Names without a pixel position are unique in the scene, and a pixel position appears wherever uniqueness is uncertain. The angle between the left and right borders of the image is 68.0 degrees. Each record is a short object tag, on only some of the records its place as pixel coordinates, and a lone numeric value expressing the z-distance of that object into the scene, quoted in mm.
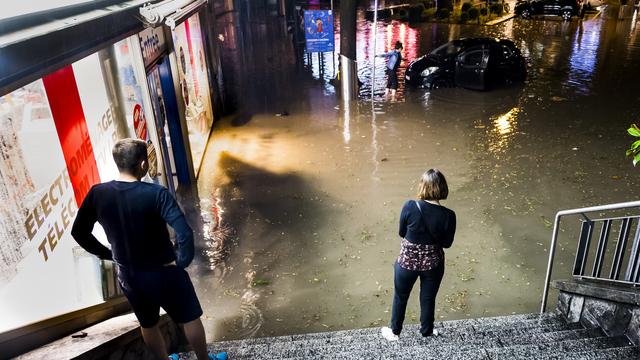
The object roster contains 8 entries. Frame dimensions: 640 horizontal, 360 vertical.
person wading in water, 14992
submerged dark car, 14922
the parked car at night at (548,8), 29938
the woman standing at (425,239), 3906
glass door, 7223
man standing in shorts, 3006
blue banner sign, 14320
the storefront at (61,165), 3324
